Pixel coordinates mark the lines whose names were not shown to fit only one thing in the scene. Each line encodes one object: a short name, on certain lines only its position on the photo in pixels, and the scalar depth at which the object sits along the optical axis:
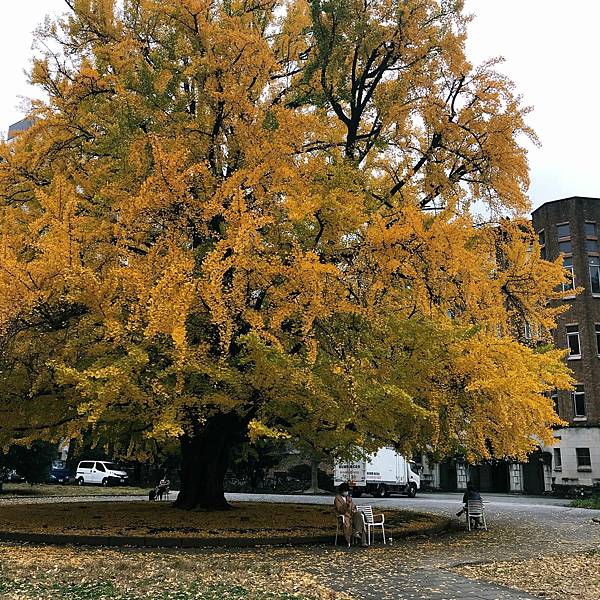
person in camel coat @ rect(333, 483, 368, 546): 13.44
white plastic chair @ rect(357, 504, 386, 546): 13.73
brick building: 37.75
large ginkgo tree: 12.13
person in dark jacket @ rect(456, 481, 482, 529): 17.20
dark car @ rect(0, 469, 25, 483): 37.37
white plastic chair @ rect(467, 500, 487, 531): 17.11
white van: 43.34
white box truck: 35.97
